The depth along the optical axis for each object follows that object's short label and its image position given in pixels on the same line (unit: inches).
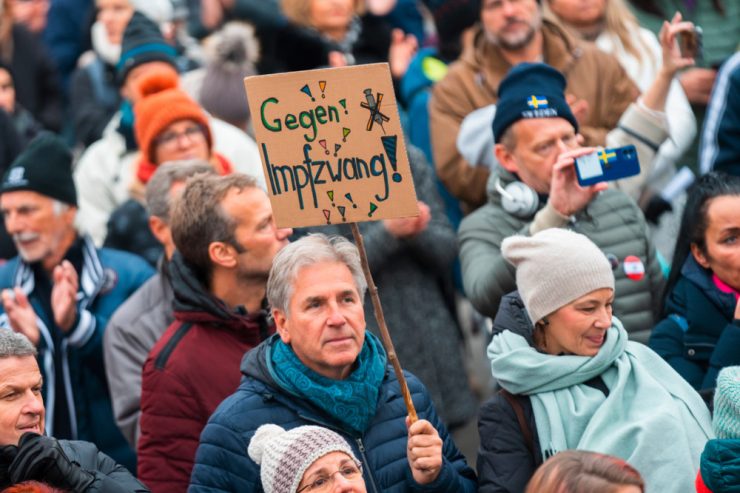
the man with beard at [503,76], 629.9
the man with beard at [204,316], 479.5
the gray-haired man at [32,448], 378.9
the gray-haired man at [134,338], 533.3
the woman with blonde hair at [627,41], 633.6
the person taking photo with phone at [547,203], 501.4
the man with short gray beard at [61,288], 570.3
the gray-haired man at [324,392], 422.0
